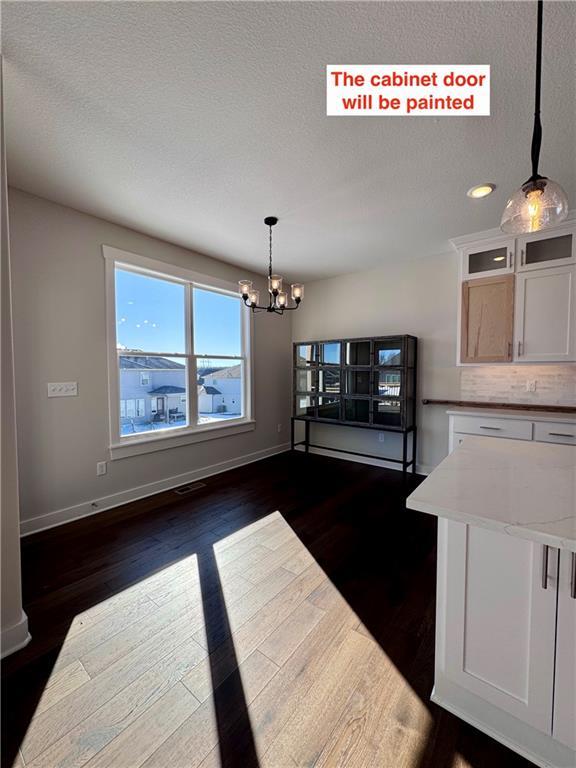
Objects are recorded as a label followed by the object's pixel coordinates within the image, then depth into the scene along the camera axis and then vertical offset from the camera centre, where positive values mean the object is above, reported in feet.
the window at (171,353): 10.13 +0.67
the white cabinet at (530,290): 9.10 +2.52
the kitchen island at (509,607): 3.12 -2.58
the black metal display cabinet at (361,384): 12.16 -0.50
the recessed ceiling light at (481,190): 7.64 +4.54
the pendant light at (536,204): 3.72 +2.08
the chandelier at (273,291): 9.05 +2.38
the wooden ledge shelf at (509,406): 9.79 -1.14
